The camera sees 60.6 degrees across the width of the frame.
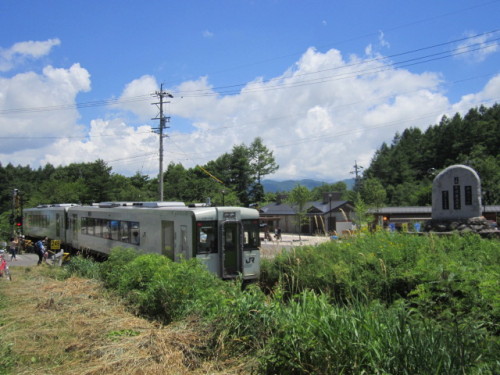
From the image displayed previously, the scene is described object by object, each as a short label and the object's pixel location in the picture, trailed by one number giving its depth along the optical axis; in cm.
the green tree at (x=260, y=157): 7956
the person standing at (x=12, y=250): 2338
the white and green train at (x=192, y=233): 1264
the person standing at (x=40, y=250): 1923
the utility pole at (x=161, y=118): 3092
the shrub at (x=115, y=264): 953
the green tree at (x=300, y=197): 4294
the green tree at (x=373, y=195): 4803
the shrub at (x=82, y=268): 1222
